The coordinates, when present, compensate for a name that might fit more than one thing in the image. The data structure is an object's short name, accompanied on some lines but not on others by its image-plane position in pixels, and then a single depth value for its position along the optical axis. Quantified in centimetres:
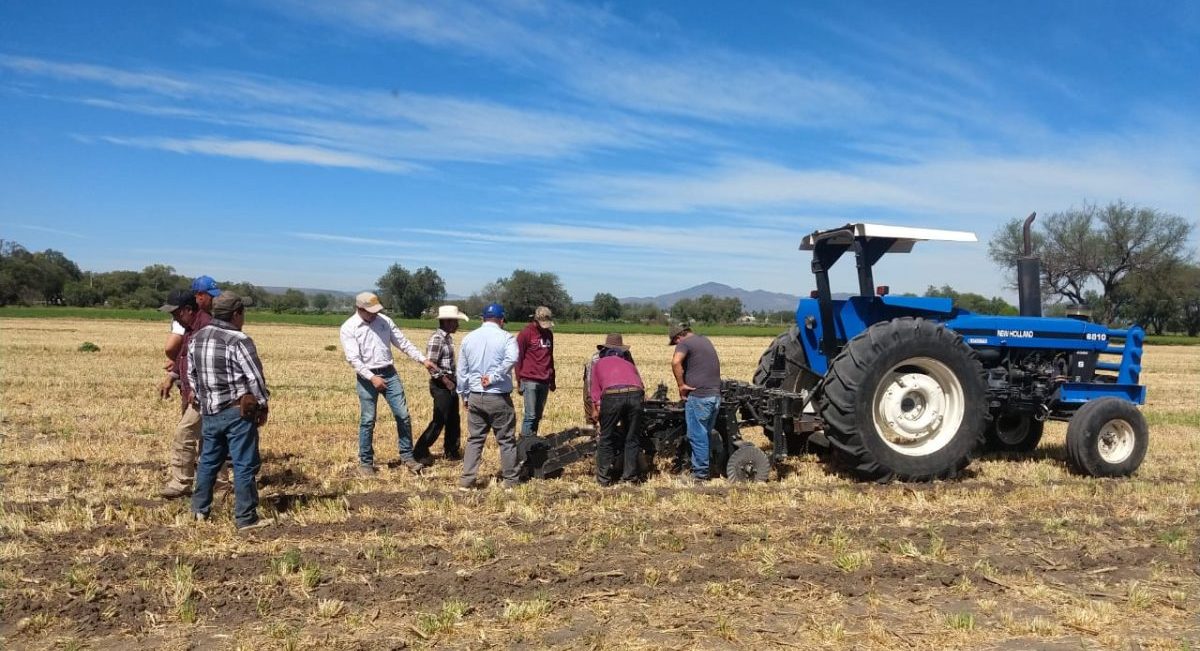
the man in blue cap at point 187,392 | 593
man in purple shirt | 655
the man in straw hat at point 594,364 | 685
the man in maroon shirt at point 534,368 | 785
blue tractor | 646
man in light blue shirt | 647
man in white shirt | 700
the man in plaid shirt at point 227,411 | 523
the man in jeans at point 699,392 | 659
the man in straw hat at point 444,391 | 755
